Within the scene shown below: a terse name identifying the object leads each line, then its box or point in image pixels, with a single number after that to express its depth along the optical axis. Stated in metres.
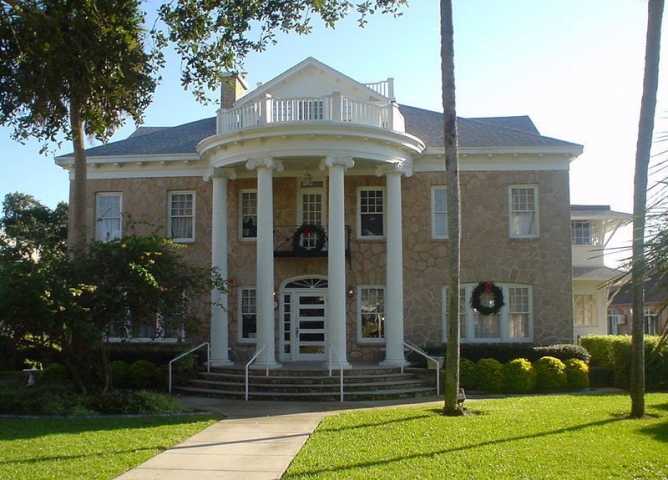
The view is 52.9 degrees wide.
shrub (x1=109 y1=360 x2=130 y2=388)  18.69
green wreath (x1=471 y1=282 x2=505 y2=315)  21.14
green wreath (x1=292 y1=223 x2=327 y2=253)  20.89
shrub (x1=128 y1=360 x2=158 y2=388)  18.59
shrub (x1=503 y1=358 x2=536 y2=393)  18.11
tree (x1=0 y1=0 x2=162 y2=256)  13.00
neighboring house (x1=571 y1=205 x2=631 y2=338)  25.47
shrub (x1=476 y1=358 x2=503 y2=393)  18.06
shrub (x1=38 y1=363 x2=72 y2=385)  18.53
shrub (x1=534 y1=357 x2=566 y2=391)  18.33
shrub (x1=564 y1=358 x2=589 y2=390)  18.61
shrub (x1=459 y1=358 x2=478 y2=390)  18.28
